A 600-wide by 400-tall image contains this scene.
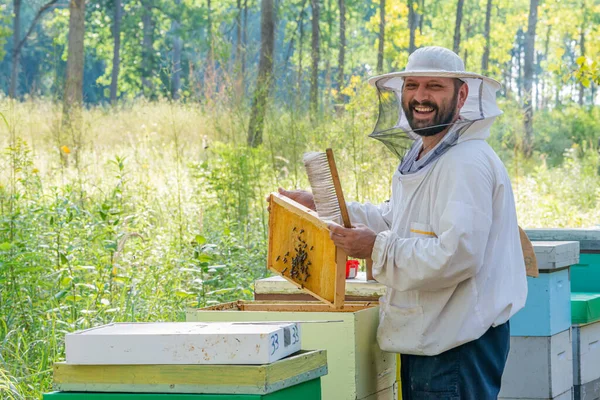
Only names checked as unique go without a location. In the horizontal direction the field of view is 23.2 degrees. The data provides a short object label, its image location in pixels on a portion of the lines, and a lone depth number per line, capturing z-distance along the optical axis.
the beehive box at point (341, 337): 4.41
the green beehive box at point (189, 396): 3.51
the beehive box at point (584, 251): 7.45
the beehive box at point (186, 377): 3.51
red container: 5.67
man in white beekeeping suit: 4.22
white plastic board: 3.52
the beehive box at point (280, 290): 5.37
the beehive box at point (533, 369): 6.24
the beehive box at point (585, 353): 6.90
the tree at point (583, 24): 43.26
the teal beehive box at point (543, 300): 6.21
